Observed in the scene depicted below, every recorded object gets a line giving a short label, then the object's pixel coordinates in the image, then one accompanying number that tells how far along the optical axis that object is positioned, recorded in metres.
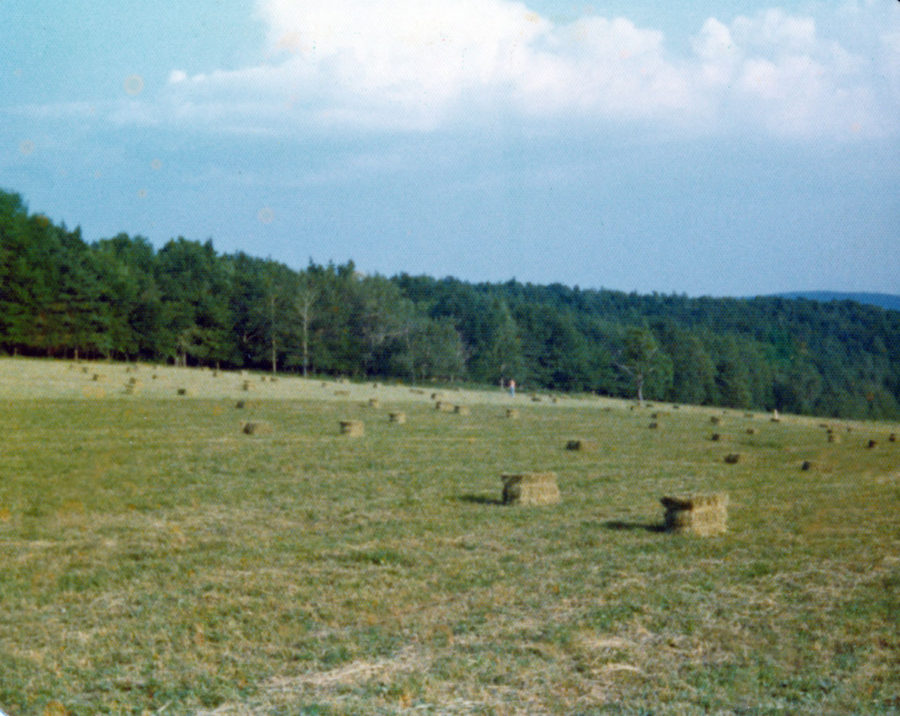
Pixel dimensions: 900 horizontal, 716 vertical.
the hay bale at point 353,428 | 26.50
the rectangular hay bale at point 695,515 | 12.17
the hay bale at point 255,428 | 25.66
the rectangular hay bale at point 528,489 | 14.75
